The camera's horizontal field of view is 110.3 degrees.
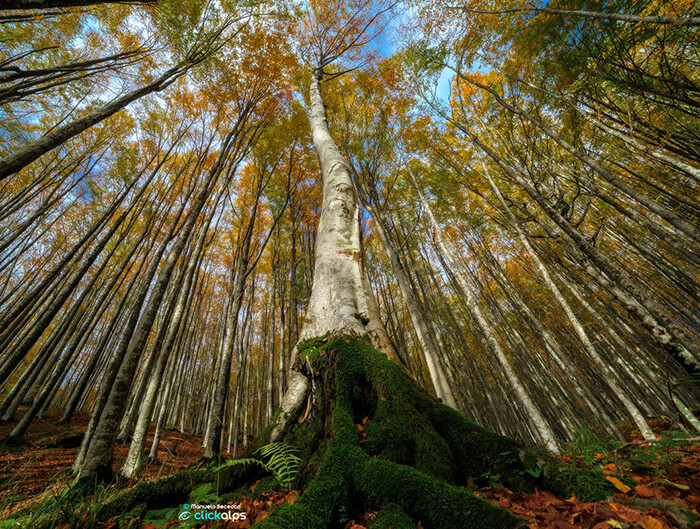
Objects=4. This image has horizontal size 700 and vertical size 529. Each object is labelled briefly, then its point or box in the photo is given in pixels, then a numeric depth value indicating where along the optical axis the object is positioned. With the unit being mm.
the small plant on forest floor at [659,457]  1394
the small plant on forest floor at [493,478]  1295
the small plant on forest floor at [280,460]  1362
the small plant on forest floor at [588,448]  1807
